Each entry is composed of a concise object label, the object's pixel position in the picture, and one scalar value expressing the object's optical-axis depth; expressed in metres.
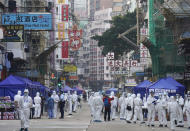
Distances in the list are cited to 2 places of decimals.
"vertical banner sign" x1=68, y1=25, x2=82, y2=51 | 73.44
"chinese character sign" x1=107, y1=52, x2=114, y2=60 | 59.00
